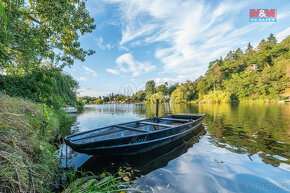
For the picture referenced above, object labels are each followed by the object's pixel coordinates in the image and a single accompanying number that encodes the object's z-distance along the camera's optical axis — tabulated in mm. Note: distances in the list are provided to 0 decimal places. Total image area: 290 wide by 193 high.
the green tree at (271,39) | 58597
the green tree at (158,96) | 53812
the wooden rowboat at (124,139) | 3313
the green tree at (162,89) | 68044
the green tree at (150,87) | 73912
